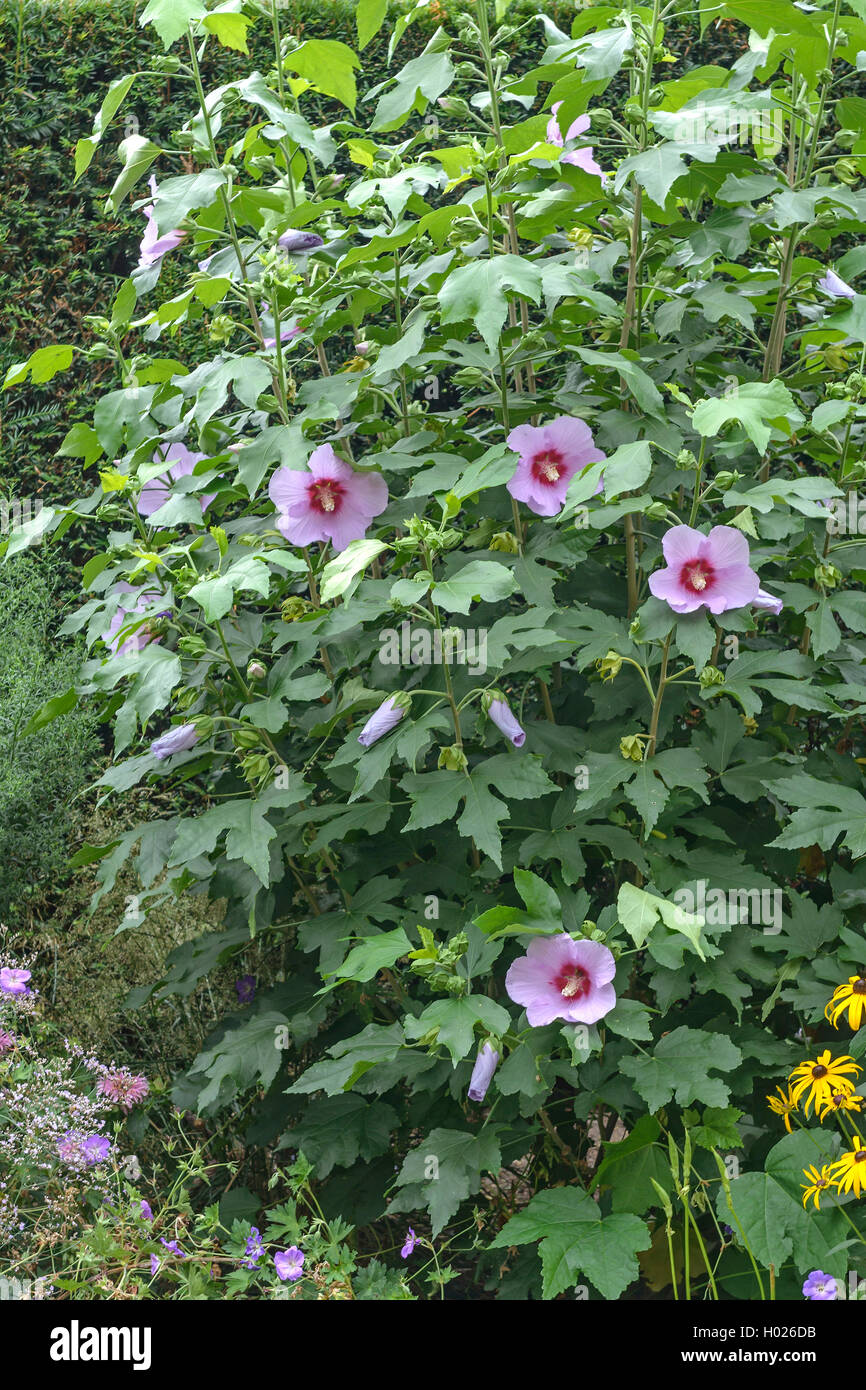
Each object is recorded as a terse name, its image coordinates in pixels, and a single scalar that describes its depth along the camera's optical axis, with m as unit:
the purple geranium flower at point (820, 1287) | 1.99
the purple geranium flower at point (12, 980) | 2.77
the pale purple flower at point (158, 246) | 2.39
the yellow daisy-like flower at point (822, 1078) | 1.97
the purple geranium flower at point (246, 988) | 3.04
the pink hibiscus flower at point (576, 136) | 2.29
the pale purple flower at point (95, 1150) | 2.51
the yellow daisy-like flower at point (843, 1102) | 1.94
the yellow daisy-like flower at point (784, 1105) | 2.17
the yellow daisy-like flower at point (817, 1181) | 1.98
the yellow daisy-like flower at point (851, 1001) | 1.98
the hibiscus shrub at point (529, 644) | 1.98
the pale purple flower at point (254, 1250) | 2.14
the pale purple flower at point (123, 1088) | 2.83
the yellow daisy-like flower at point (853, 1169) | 1.90
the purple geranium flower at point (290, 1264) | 2.11
